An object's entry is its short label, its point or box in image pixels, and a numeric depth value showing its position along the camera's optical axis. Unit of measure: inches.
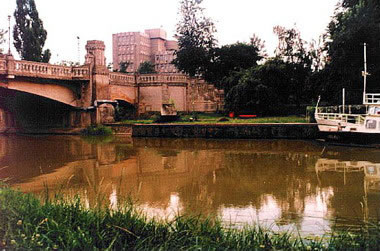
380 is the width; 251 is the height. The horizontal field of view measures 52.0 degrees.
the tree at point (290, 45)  1395.2
